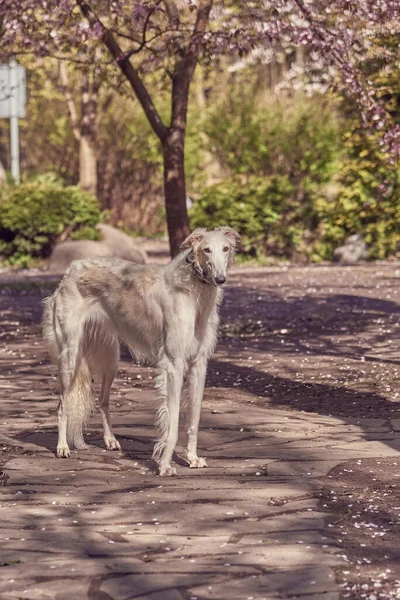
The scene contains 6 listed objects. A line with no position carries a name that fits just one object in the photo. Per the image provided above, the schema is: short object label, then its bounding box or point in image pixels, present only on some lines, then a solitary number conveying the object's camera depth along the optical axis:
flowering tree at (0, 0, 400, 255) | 12.02
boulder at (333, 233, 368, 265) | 22.61
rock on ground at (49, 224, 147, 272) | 21.45
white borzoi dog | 7.24
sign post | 27.73
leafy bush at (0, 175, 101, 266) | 22.50
